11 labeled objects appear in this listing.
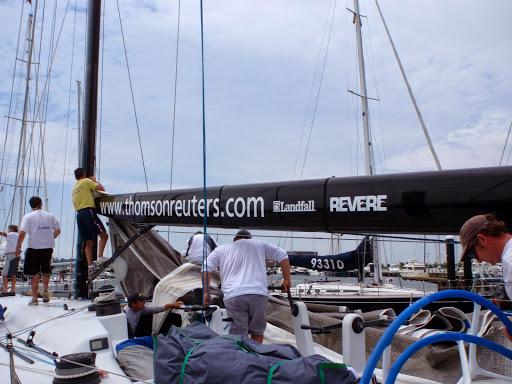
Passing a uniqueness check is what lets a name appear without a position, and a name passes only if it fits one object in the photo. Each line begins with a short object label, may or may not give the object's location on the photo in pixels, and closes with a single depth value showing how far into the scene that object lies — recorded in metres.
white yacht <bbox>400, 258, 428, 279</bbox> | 36.91
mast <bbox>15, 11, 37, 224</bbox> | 13.66
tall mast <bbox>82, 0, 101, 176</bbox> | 5.82
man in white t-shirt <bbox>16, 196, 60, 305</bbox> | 5.28
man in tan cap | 1.80
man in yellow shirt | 5.14
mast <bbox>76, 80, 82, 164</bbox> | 15.00
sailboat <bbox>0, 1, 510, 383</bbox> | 2.54
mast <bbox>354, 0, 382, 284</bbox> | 13.53
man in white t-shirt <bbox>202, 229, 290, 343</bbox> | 3.44
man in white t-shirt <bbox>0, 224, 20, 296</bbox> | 7.05
